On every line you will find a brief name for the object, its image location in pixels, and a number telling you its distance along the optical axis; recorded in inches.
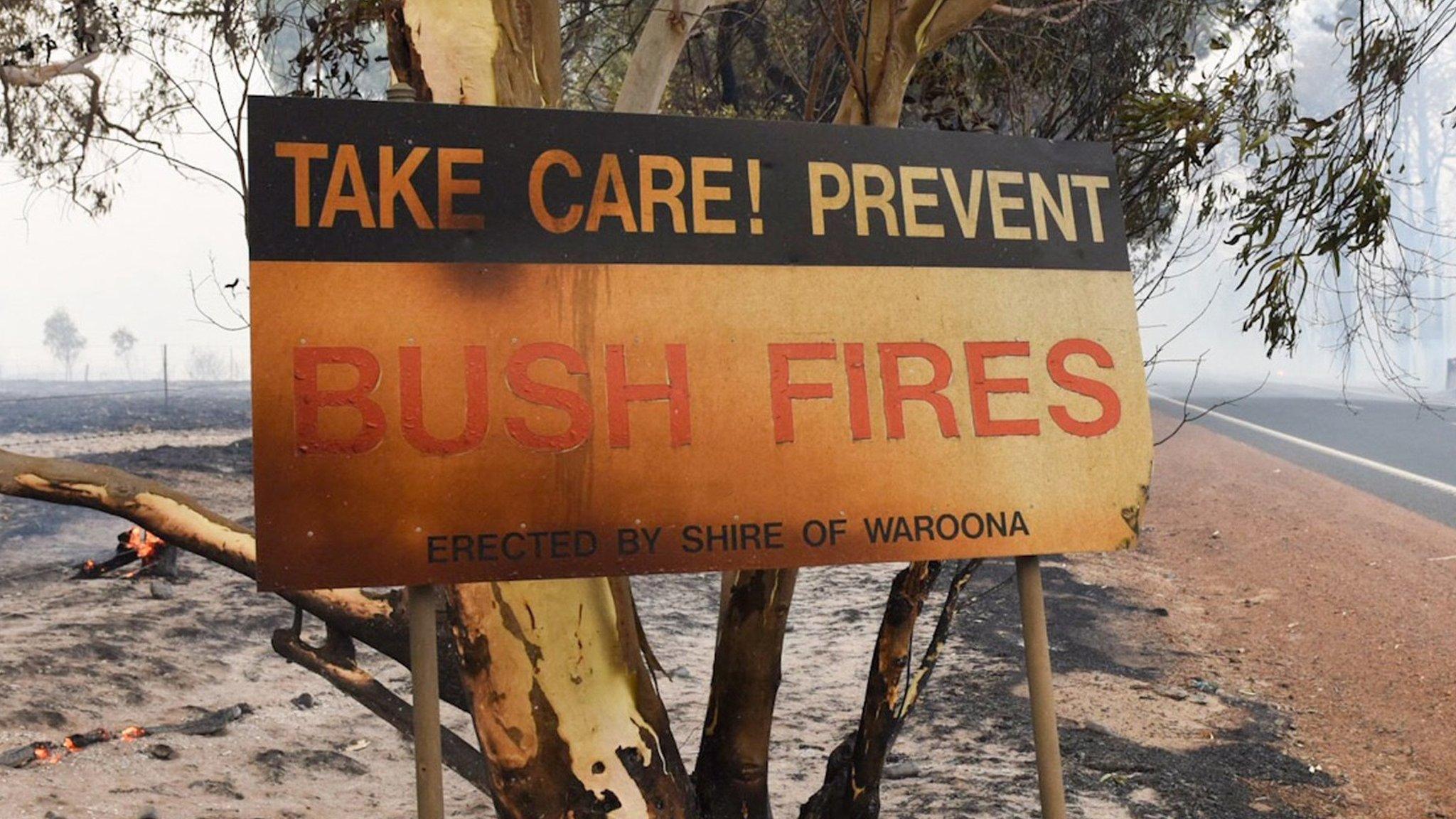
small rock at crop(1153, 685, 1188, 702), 348.8
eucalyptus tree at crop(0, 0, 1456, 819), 142.8
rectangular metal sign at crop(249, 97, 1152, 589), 111.0
